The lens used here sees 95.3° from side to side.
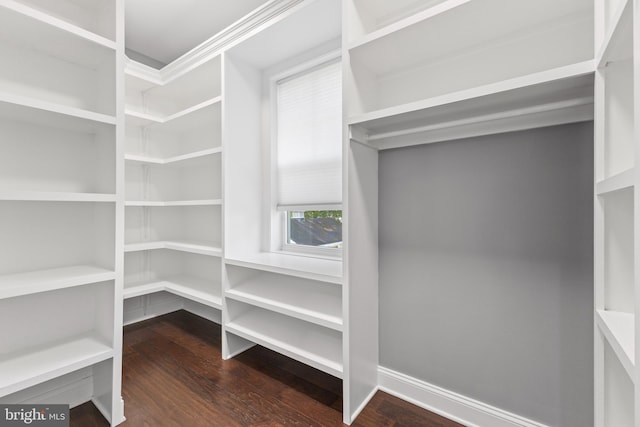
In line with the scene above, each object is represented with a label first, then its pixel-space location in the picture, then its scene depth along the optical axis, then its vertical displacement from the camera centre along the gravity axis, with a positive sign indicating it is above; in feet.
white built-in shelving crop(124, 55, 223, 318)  8.68 +1.05
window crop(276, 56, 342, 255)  7.19 +1.50
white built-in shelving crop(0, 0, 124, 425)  4.70 +0.20
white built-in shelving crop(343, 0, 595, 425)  4.00 +2.32
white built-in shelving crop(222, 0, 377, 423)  5.62 -1.11
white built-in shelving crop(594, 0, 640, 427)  2.91 -0.08
